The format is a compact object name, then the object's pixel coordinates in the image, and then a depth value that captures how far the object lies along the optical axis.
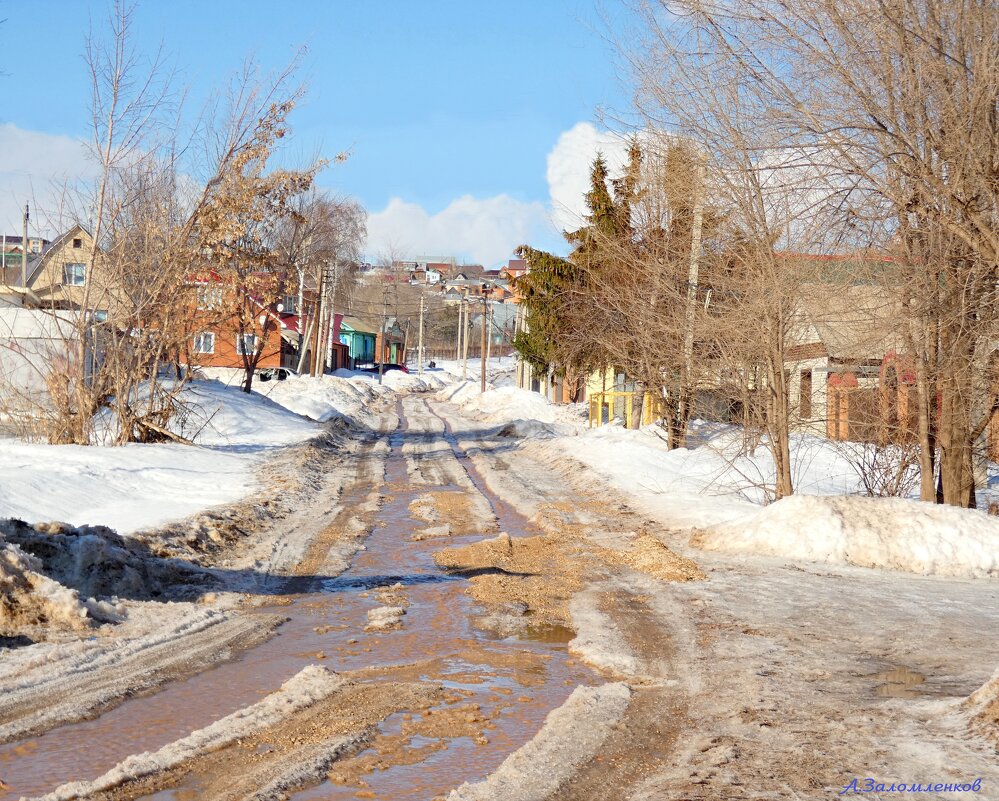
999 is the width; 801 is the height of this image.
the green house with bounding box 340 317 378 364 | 111.56
